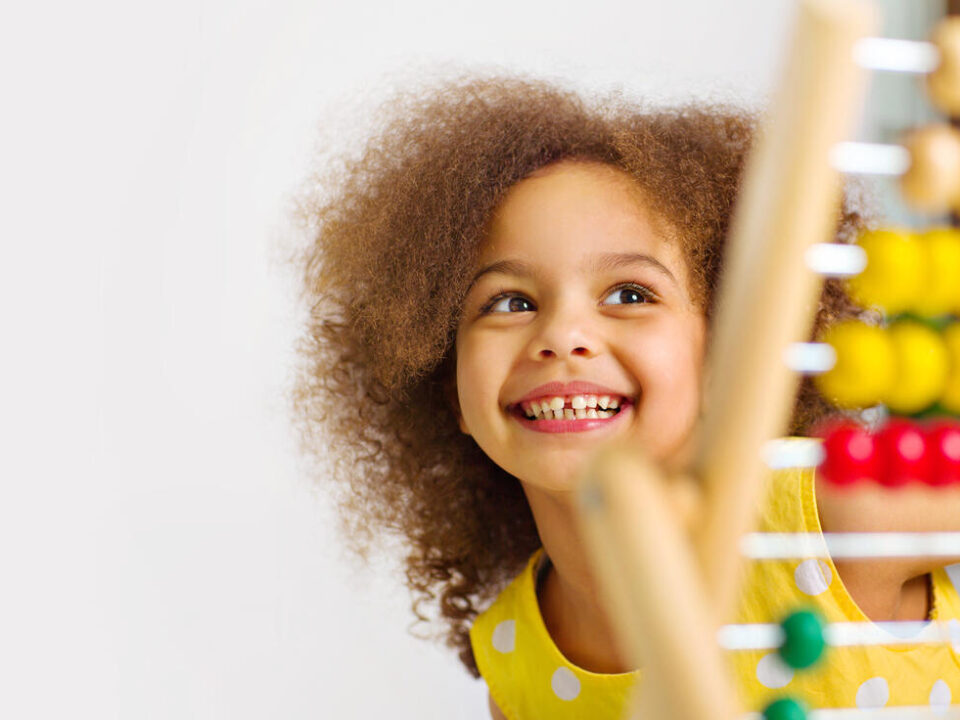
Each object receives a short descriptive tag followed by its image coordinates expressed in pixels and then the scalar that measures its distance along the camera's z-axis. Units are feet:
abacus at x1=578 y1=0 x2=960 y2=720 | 2.35
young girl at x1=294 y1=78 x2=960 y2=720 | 3.18
